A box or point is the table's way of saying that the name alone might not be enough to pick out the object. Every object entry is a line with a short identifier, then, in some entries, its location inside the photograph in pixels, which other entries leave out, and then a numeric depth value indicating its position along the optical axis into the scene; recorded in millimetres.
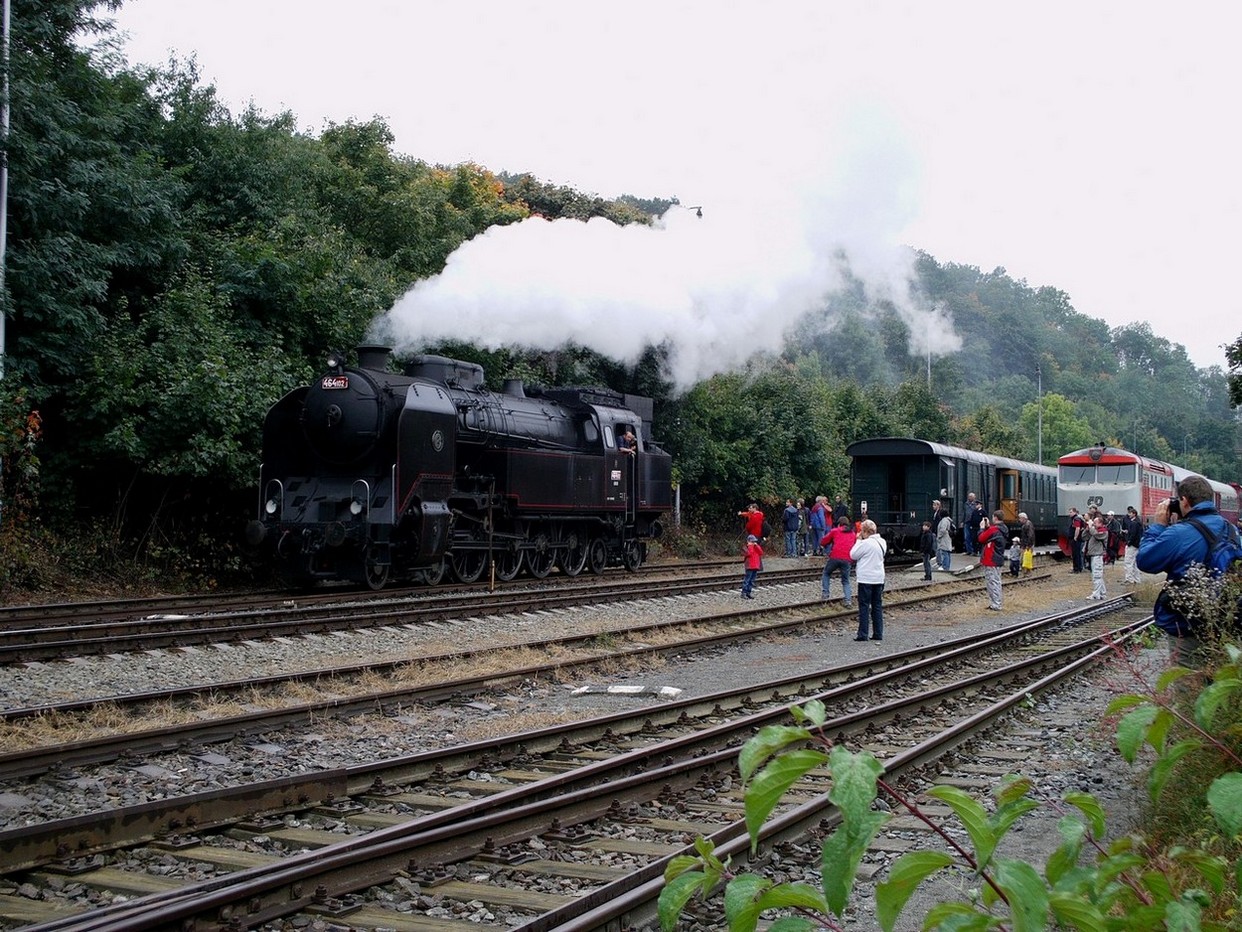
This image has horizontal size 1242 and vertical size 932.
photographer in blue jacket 6895
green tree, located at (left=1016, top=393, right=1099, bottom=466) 79625
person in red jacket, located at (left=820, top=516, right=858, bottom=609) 16734
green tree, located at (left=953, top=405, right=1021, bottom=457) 57281
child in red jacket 17797
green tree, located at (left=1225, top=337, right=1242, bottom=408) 21172
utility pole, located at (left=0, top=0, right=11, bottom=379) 17031
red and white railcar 31750
